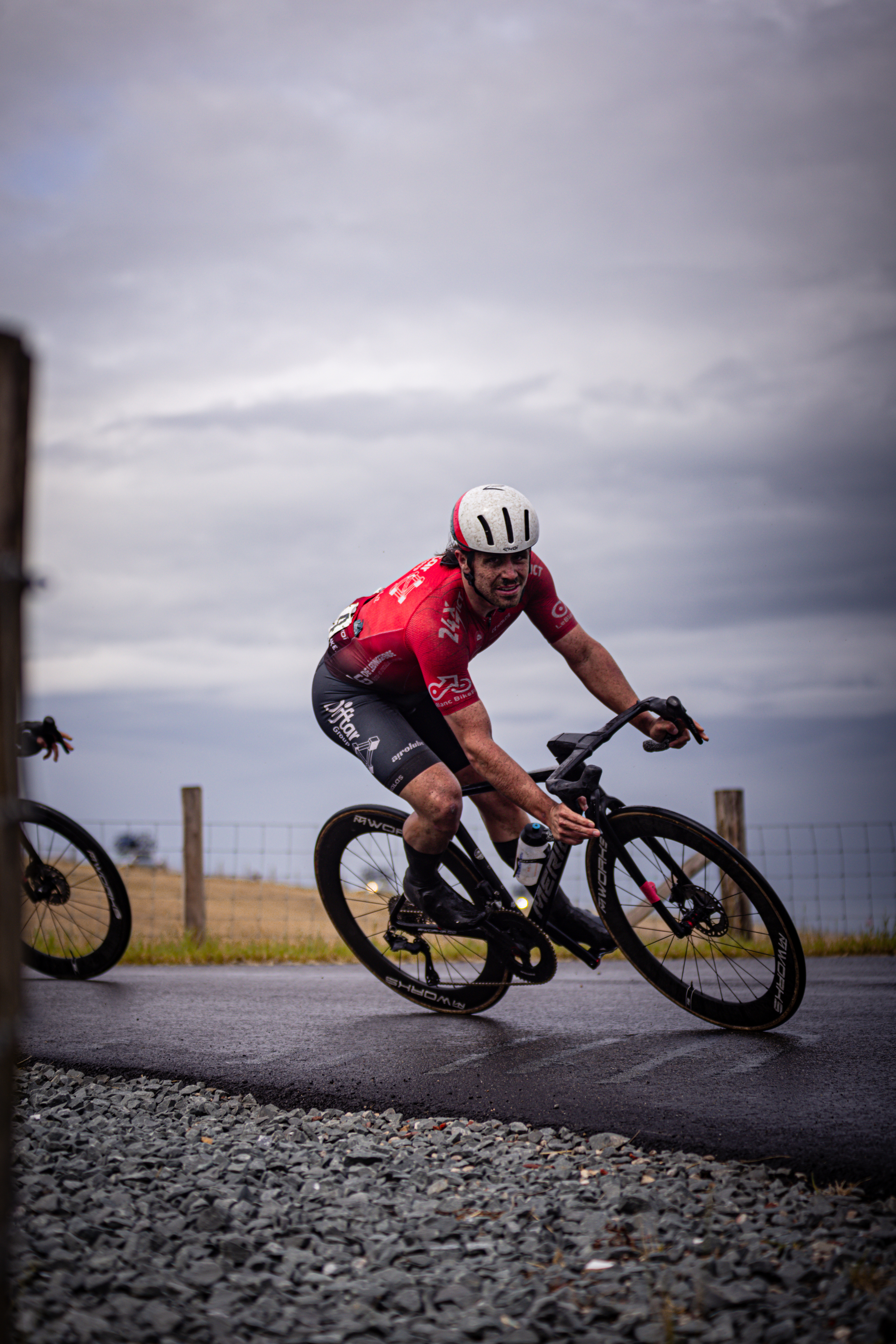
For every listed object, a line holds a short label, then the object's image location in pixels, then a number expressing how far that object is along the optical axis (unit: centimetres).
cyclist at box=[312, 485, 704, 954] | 456
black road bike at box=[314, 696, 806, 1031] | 429
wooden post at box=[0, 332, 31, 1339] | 175
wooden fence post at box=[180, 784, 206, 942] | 1048
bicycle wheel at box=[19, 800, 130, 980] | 650
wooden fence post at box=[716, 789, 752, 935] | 1039
